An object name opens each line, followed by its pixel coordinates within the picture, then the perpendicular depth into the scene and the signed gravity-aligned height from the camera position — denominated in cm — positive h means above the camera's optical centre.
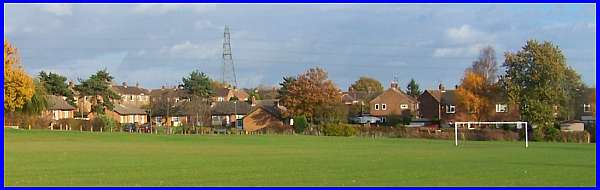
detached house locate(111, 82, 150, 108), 16245 +616
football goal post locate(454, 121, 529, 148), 8109 -19
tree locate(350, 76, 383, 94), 18674 +849
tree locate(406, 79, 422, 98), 15938 +650
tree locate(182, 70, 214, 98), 12962 +597
